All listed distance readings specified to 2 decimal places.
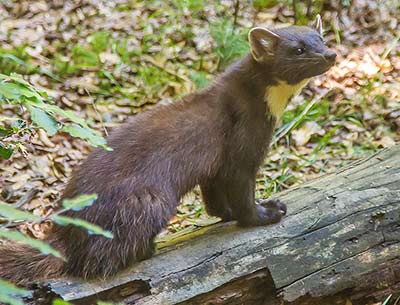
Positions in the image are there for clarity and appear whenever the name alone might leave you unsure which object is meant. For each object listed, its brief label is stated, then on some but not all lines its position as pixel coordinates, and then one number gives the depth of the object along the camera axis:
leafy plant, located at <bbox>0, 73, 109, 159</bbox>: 6.17
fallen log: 8.22
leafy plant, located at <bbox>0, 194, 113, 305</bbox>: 4.29
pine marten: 8.40
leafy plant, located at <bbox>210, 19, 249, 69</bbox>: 15.55
